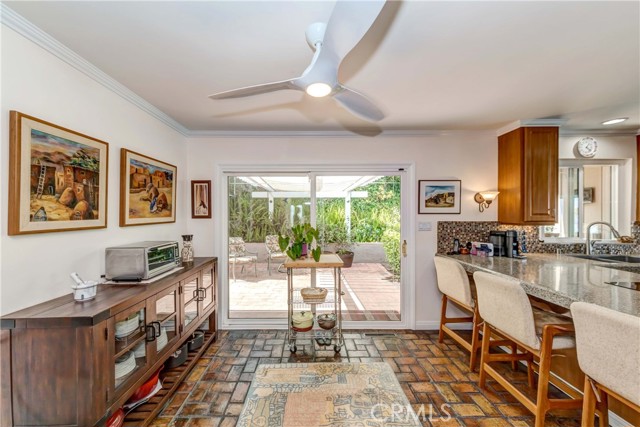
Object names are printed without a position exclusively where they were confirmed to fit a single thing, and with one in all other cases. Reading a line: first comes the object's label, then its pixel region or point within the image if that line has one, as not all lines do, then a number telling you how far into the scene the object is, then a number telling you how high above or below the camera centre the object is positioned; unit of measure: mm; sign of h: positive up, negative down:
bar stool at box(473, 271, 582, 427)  1722 -747
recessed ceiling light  2921 +981
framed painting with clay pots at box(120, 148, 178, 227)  2262 +215
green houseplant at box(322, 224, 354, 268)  3523 -302
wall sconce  3273 +203
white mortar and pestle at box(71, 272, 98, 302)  1606 -421
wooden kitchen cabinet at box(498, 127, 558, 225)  3004 +423
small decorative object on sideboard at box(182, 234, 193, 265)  2842 -357
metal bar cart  2699 -1054
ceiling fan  997 +677
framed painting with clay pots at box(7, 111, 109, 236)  1434 +203
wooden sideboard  1352 -710
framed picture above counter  3391 +251
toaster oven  2002 -337
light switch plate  3410 -111
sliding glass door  3502 -167
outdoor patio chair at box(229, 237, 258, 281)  3527 -477
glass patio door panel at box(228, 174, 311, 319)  3500 -101
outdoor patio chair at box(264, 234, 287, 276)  3535 -417
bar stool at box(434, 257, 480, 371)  2516 -733
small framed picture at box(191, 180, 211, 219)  3375 +202
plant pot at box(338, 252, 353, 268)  3541 -522
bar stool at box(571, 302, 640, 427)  1229 -628
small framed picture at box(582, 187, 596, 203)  3522 +270
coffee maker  3043 -289
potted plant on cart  2771 -276
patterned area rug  1903 -1330
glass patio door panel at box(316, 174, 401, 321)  3516 -130
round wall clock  3340 +795
